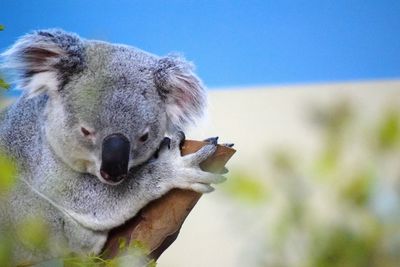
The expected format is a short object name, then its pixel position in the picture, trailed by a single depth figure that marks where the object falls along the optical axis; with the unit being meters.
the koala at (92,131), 4.37
